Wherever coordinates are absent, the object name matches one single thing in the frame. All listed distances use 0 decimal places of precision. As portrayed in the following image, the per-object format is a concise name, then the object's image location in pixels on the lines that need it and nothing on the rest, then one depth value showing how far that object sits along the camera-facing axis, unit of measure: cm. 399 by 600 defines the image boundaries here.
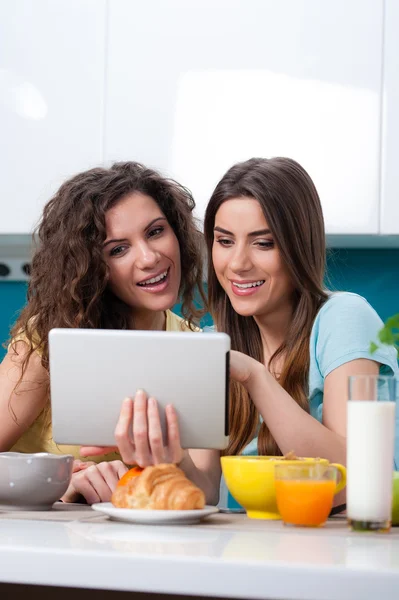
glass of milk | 103
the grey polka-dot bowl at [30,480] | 120
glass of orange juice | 107
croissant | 108
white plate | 105
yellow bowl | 116
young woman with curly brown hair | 185
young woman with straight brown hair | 161
